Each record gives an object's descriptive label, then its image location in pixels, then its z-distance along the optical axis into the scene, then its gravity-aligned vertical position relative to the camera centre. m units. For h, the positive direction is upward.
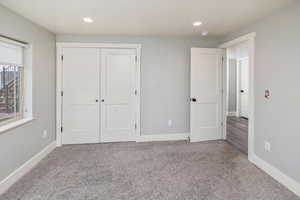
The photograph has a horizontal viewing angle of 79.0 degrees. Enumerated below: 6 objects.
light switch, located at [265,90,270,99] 2.64 +0.03
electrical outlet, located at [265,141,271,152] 2.64 -0.73
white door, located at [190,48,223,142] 3.87 +0.04
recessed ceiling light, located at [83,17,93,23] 2.75 +1.18
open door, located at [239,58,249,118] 6.58 +0.34
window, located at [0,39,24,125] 2.44 +0.20
